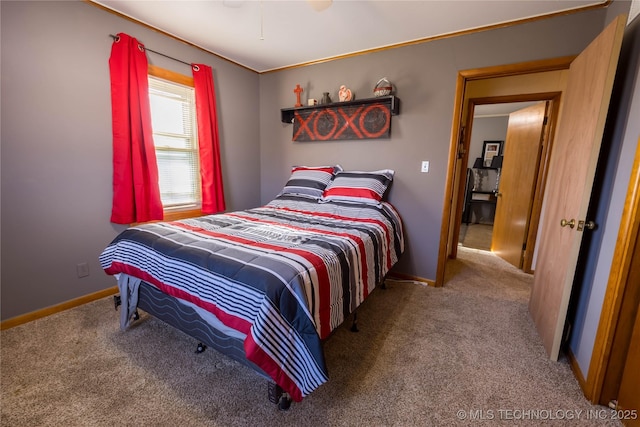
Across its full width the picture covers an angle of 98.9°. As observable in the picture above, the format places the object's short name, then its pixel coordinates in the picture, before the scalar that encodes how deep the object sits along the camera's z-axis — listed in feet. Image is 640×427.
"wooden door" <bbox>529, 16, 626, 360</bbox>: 4.77
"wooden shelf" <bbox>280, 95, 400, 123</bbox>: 8.80
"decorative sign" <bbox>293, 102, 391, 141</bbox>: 9.30
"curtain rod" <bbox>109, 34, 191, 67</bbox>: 7.26
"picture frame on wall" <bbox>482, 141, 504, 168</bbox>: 18.88
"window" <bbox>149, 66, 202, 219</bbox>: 8.71
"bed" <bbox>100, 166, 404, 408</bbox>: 3.83
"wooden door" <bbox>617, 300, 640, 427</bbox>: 3.97
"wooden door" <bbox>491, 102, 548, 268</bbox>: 10.44
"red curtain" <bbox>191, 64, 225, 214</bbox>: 9.37
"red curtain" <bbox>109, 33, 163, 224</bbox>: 7.35
